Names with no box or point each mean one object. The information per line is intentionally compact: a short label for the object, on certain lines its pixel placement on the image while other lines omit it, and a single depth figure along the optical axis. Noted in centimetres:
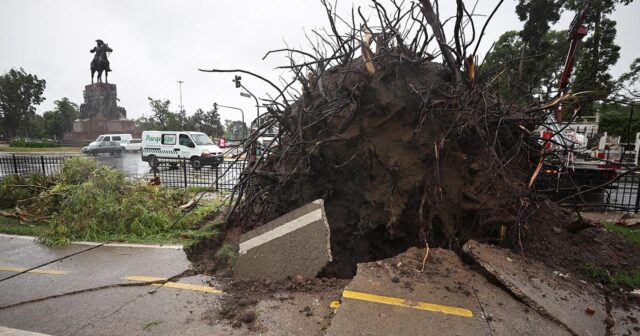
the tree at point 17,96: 4938
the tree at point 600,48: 2369
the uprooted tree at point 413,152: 369
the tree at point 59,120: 5703
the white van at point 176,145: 1730
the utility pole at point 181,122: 4619
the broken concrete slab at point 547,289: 262
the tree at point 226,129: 6135
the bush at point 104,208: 509
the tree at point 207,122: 5047
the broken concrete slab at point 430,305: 245
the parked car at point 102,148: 2866
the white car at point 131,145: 3269
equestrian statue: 3131
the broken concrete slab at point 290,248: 344
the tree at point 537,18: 2303
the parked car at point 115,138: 2978
